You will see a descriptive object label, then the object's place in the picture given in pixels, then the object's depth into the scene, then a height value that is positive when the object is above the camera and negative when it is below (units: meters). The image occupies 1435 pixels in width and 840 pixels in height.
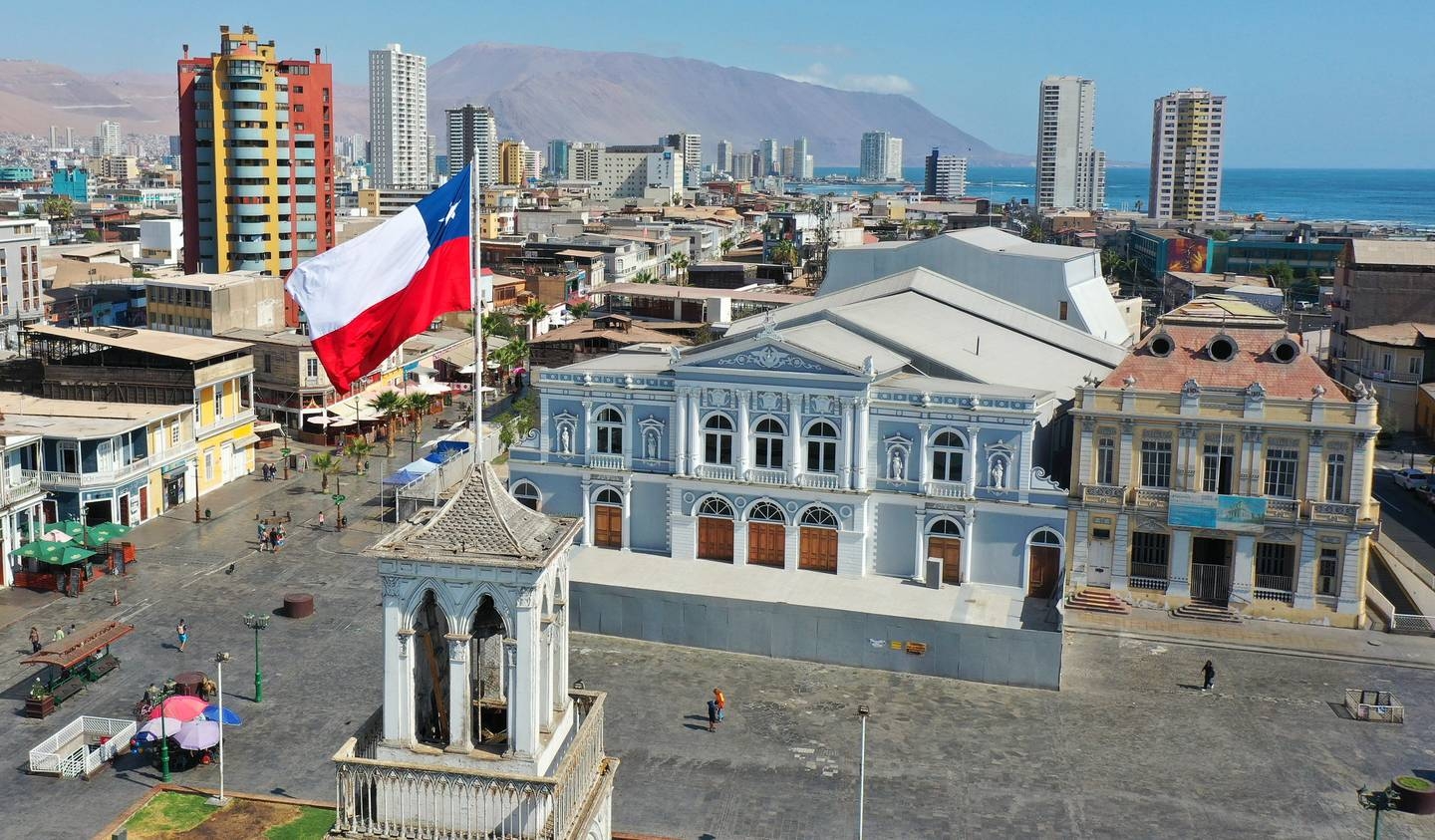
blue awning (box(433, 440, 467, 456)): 67.31 -10.88
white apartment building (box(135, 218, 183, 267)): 147.88 -2.55
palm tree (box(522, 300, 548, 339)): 109.25 -6.98
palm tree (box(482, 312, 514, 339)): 104.43 -7.70
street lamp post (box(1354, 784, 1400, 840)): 28.69 -11.69
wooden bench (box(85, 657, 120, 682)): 42.28 -13.99
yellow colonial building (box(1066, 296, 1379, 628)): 49.38 -8.63
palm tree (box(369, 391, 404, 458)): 77.25 -10.25
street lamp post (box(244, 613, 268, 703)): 38.97 -11.52
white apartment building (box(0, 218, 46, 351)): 103.06 -4.72
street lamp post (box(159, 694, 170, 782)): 35.44 -13.68
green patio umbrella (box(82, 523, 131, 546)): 52.59 -12.18
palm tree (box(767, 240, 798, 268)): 151.75 -2.36
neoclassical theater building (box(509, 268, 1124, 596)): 50.62 -8.60
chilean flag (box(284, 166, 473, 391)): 20.88 -0.93
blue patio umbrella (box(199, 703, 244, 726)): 36.52 -13.12
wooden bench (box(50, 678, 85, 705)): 40.66 -14.12
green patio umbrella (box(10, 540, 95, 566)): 50.28 -12.35
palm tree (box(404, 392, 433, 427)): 79.12 -10.40
